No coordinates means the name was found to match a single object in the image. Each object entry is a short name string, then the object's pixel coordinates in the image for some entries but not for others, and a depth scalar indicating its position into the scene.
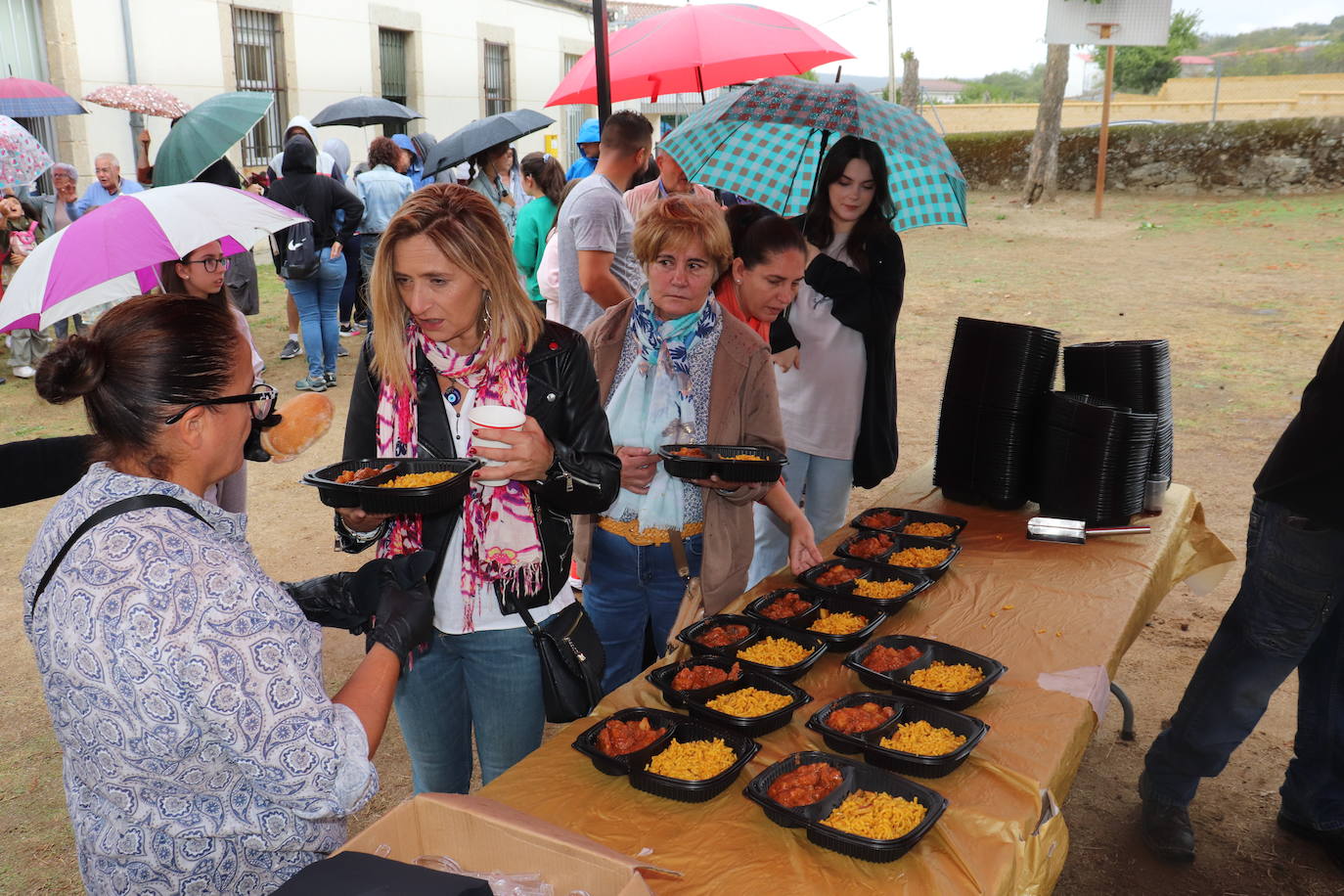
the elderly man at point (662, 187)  4.55
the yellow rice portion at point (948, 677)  2.05
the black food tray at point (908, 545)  2.65
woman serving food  1.22
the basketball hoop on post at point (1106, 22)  13.27
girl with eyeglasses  3.18
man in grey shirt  4.14
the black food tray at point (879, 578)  2.40
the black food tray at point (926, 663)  1.99
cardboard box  1.28
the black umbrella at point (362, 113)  10.55
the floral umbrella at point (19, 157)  6.78
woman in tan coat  2.62
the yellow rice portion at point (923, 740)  1.80
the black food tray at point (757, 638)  2.08
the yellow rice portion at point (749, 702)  1.92
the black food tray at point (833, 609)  2.23
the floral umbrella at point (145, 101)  9.29
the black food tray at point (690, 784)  1.67
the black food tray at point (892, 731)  1.75
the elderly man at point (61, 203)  8.20
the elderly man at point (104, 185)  8.09
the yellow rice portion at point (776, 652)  2.14
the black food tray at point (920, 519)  2.97
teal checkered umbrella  3.29
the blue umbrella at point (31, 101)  8.96
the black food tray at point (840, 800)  1.53
